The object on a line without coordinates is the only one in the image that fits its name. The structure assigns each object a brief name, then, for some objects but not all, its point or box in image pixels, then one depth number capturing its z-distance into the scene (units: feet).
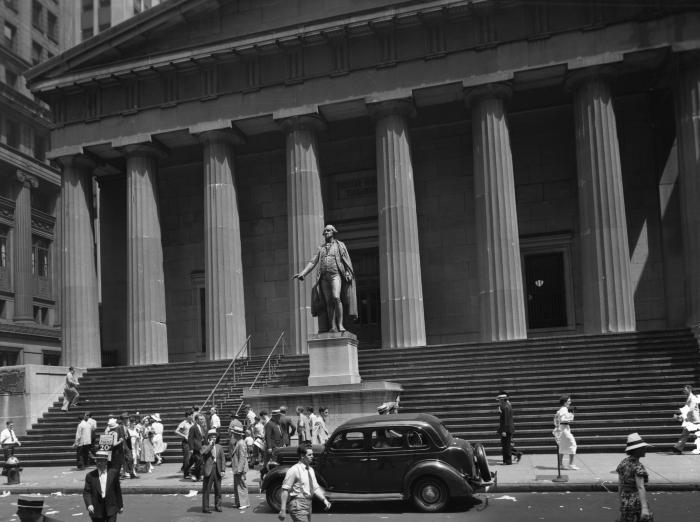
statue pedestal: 73.31
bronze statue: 73.05
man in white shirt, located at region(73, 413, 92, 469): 69.77
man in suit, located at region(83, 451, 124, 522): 31.32
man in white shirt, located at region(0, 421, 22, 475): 71.36
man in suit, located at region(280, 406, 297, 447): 61.62
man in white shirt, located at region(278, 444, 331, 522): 31.91
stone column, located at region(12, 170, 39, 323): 201.57
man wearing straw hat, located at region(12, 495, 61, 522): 20.62
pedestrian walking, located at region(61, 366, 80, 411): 88.74
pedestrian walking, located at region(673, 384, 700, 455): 59.26
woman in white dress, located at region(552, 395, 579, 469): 53.52
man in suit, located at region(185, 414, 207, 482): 59.88
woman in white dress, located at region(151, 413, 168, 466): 71.82
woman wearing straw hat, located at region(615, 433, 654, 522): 28.30
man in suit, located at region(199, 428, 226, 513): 47.37
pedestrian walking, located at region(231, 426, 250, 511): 48.44
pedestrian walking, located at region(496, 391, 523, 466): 58.13
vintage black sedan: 44.06
